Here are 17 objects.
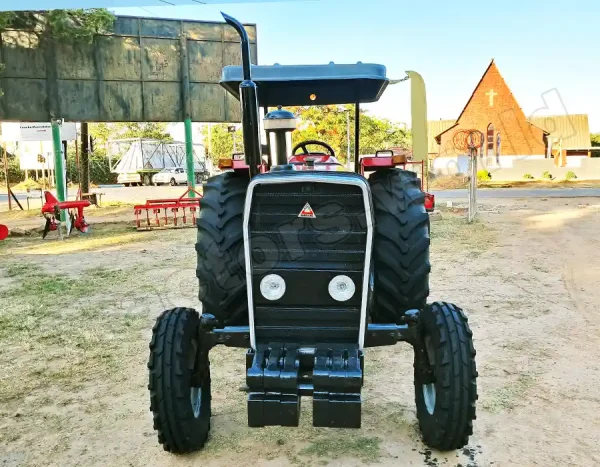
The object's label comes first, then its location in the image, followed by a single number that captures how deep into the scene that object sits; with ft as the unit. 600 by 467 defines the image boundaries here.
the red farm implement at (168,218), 43.91
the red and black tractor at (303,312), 9.14
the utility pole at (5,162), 56.90
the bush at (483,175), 110.98
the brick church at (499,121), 137.90
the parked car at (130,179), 125.59
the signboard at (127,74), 47.01
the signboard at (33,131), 51.88
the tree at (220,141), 213.87
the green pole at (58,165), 46.85
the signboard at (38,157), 68.13
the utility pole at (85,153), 66.54
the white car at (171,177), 119.96
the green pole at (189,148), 53.01
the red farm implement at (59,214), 39.11
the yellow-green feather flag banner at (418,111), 32.12
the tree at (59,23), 46.19
